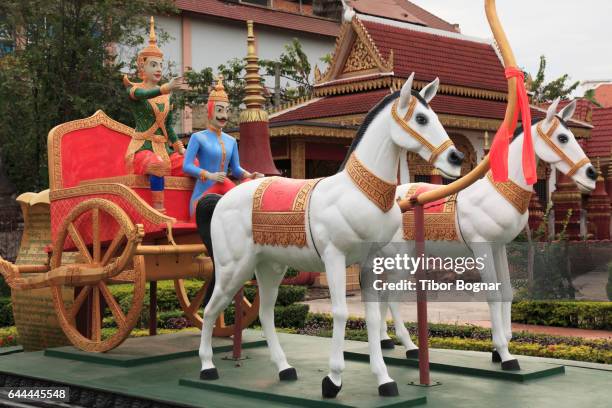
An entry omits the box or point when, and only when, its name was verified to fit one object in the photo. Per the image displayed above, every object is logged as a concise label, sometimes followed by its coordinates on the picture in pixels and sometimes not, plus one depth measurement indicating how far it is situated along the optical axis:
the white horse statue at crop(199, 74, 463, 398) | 5.73
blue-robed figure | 7.41
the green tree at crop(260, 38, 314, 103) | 26.52
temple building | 16.34
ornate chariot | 7.17
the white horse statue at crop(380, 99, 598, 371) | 6.94
